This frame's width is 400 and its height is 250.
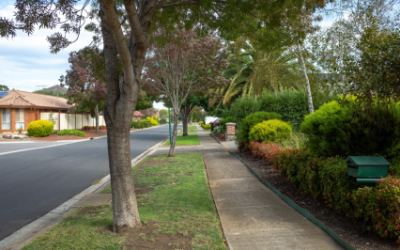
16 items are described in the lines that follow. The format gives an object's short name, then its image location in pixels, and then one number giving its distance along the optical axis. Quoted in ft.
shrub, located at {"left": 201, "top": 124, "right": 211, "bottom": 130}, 169.87
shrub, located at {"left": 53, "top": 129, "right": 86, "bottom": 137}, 92.22
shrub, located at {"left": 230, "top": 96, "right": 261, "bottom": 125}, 54.69
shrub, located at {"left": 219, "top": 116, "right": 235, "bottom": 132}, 77.67
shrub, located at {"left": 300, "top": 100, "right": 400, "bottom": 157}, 14.43
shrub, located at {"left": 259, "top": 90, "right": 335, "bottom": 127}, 49.49
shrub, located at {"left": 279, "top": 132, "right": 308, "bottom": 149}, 32.84
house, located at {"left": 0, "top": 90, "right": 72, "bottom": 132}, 91.61
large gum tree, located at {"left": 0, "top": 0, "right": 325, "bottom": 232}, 13.26
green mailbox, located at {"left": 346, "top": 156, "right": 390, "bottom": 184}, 12.38
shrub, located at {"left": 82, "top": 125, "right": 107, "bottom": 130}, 123.42
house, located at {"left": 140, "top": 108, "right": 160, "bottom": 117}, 277.64
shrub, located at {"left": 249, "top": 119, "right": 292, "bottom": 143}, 37.09
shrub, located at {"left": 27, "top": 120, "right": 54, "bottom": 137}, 84.64
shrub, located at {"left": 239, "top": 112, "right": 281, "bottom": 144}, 41.81
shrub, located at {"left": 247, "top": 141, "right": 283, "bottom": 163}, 29.58
